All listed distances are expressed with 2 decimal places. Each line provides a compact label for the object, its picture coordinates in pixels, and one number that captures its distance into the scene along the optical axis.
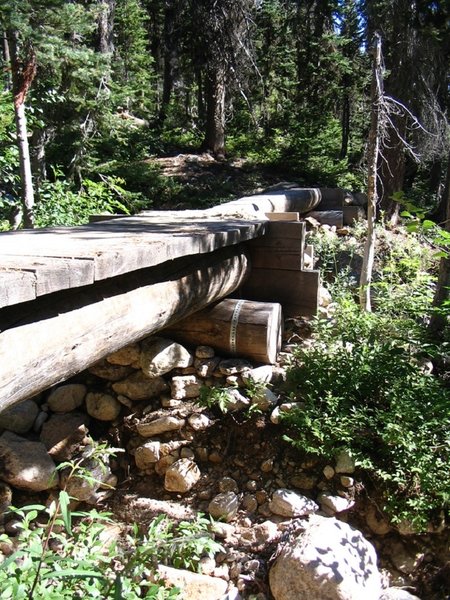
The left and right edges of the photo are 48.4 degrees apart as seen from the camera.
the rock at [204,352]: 4.15
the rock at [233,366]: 3.99
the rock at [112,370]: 4.04
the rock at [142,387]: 3.97
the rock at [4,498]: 3.28
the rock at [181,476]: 3.46
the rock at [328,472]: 3.31
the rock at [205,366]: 4.04
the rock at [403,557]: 2.98
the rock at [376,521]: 3.13
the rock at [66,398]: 3.94
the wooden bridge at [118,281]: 2.04
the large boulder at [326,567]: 2.58
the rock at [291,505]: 3.17
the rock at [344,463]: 3.26
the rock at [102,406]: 3.92
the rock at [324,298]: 5.01
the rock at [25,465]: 3.39
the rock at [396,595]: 2.72
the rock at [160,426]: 3.72
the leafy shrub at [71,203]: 7.30
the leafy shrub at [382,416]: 3.02
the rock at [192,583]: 2.62
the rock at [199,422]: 3.71
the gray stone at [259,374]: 3.84
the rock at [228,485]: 3.41
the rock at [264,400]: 3.72
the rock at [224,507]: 3.23
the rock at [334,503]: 3.16
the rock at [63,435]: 3.69
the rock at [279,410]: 3.59
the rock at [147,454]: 3.64
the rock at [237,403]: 3.75
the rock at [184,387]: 3.92
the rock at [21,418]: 3.72
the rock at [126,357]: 4.00
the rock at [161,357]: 3.89
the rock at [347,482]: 3.25
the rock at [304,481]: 3.33
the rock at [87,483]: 3.43
